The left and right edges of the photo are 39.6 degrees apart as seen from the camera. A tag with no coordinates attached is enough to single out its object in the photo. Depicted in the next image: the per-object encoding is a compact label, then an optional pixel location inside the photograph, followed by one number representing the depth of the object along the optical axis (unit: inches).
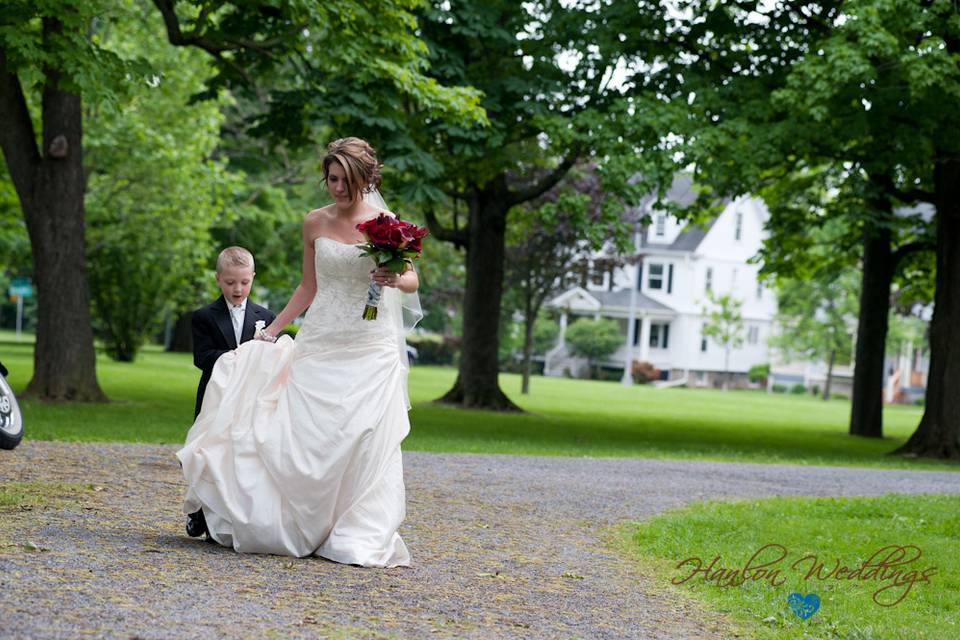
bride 299.1
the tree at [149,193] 1386.6
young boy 316.2
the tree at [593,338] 2635.3
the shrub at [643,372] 2613.2
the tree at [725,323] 2659.9
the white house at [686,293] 2807.6
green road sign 2308.9
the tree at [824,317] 2346.2
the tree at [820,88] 743.1
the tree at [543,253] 1434.5
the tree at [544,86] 813.2
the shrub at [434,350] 2632.9
